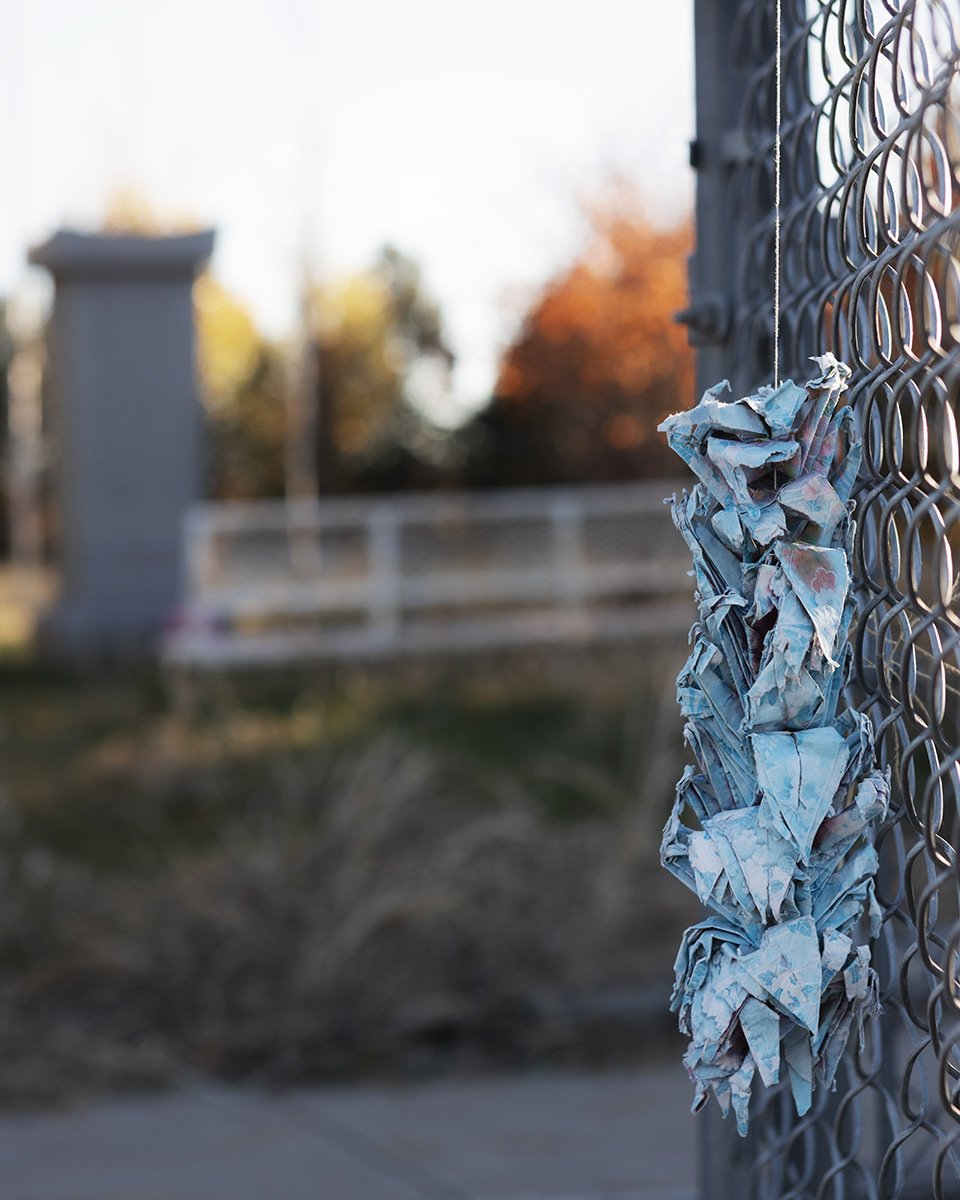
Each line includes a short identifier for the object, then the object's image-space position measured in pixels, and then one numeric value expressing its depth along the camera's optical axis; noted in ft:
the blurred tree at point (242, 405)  71.26
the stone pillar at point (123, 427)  33.32
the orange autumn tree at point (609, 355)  39.47
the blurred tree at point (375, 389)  66.49
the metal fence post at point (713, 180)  6.33
